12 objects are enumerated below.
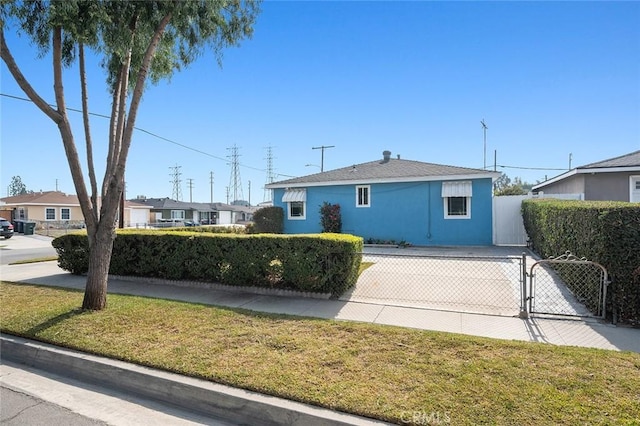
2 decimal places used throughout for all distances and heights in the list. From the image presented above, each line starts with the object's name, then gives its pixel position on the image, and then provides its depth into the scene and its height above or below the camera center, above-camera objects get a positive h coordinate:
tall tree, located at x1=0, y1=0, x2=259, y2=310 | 5.10 +2.84
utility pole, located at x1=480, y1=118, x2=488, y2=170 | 24.76 +6.22
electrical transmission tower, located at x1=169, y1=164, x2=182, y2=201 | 75.94 +6.92
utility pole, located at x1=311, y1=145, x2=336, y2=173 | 32.72 +6.45
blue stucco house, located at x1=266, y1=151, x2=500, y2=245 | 14.20 +0.59
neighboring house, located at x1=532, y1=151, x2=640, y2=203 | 11.72 +1.26
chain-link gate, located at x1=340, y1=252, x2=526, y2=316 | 5.90 -1.57
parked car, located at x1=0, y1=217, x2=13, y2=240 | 25.88 -1.25
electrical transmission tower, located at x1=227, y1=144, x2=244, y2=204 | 53.75 +8.10
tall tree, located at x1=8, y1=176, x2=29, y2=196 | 93.06 +7.94
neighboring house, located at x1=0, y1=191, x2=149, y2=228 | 38.25 +0.58
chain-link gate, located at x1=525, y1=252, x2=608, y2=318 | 4.96 -1.47
